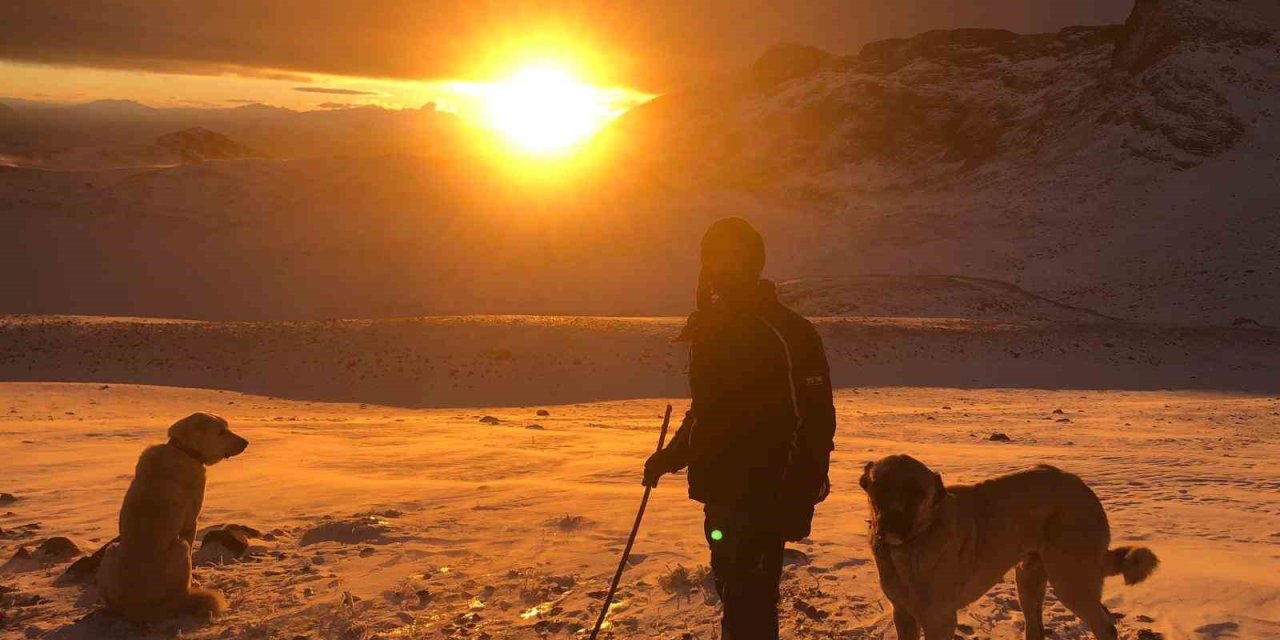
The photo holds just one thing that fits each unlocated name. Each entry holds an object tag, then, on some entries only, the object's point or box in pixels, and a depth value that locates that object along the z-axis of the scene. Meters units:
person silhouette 4.23
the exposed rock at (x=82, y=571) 6.98
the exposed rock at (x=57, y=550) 7.47
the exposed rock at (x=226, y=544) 7.68
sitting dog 6.01
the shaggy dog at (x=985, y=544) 4.57
